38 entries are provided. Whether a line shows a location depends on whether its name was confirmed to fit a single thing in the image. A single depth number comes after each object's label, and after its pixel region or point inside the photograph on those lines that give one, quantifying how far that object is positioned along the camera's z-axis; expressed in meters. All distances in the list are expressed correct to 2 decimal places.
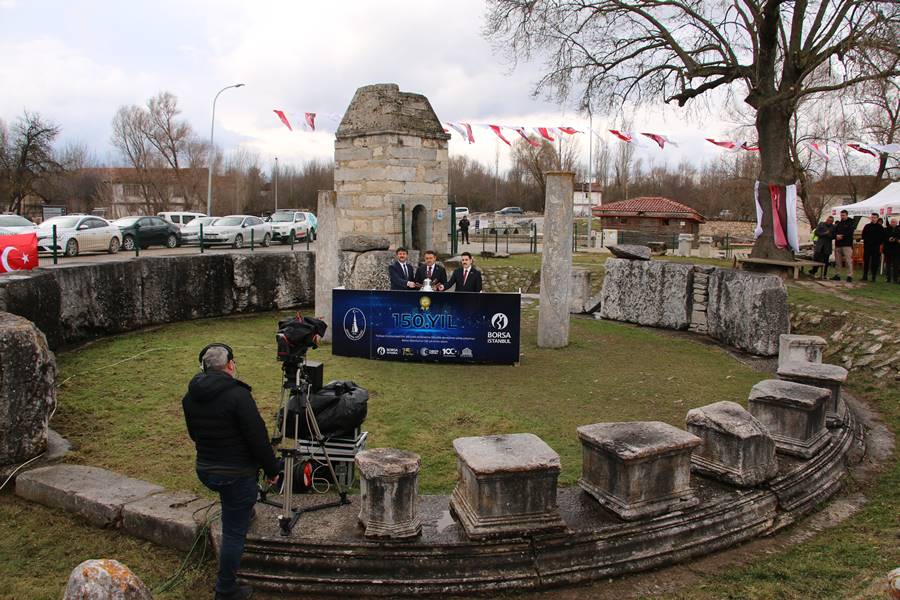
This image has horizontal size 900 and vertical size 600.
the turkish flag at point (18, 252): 9.10
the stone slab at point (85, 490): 4.68
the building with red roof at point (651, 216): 40.59
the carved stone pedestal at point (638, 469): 4.39
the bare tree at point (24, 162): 38.12
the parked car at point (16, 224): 18.15
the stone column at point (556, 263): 10.21
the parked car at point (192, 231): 25.25
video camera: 4.53
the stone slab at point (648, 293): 12.19
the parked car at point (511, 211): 59.01
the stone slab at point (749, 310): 10.05
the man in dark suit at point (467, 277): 10.30
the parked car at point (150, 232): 22.48
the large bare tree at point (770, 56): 13.96
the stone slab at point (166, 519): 4.40
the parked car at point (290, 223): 28.89
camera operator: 3.74
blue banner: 9.48
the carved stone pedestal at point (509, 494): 4.15
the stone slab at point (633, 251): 12.92
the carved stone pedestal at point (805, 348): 7.99
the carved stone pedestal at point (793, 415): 5.52
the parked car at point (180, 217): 34.13
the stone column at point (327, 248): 10.59
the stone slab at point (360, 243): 11.38
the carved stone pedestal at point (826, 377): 6.45
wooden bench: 13.43
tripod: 4.23
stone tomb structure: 17.62
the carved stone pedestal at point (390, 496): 4.09
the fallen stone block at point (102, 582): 2.71
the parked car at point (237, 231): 25.05
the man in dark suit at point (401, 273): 10.30
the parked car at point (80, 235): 19.03
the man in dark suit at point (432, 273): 10.33
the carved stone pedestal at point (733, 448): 4.90
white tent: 16.58
